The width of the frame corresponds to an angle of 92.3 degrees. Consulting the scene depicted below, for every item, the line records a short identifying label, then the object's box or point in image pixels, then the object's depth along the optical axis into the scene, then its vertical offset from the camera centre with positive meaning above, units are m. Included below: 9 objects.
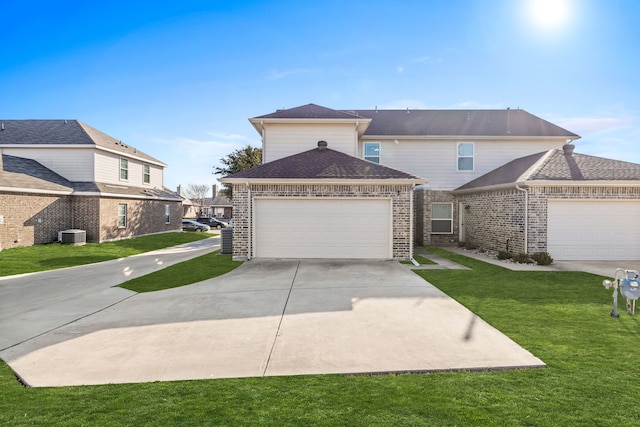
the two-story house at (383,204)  11.88 +0.16
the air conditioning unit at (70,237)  16.50 -1.60
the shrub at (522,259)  11.59 -1.93
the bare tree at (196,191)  73.19 +3.95
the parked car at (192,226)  30.08 -1.82
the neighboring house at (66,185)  15.51 +1.30
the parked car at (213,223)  36.64 -1.86
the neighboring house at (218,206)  52.91 +0.24
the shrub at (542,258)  11.25 -1.84
